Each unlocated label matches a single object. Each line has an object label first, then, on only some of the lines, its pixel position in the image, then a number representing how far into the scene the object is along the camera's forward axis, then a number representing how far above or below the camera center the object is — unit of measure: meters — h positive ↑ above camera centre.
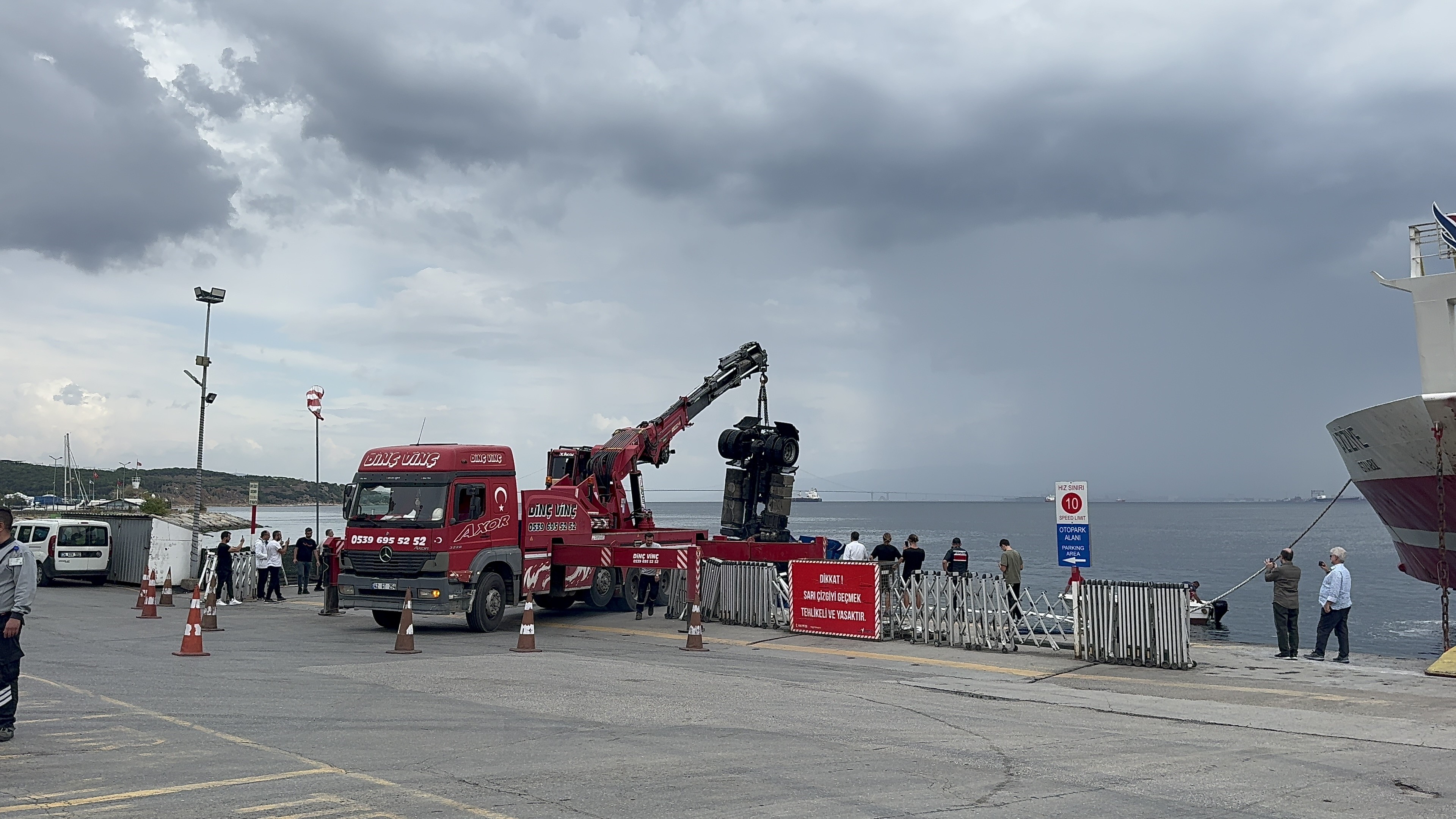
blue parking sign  17.16 -0.29
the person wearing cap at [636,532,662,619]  22.60 -1.36
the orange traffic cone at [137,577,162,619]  21.05 -1.76
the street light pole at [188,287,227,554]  30.75 +4.69
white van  31.05 -0.95
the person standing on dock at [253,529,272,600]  26.17 -1.08
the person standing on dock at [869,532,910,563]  22.36 -0.60
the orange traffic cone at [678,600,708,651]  16.38 -1.72
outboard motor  32.50 -2.49
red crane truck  17.91 -0.40
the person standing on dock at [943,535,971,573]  21.05 -0.68
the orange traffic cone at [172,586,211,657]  14.29 -1.62
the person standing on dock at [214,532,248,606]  23.97 -1.04
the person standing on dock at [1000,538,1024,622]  18.84 -0.74
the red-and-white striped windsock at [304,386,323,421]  30.98 +3.43
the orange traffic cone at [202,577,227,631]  18.38 -1.70
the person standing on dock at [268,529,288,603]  26.30 -1.32
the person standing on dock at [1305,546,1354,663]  15.80 -1.12
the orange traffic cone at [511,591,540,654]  15.52 -1.70
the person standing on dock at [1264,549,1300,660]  16.27 -1.15
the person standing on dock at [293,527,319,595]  28.28 -1.02
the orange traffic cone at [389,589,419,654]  15.56 -1.72
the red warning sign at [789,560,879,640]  17.58 -1.26
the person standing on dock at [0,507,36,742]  8.13 -0.77
